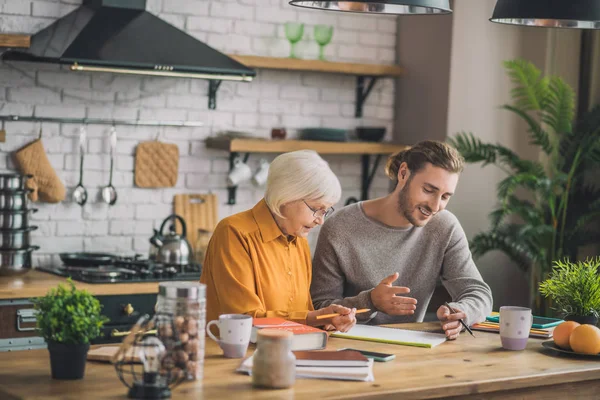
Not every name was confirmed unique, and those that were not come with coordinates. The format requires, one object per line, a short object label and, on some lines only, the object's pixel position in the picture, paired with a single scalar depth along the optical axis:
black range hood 4.30
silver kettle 4.66
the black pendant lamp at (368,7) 2.68
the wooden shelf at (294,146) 4.95
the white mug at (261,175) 5.20
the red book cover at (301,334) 2.68
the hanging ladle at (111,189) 4.83
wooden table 2.19
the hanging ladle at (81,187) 4.76
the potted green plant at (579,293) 3.10
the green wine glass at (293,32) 5.19
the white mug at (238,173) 5.12
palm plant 5.02
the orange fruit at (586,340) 2.79
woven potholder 4.95
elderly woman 2.96
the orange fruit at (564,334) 2.84
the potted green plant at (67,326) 2.25
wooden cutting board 5.05
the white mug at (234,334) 2.54
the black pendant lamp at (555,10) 2.93
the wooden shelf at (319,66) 5.03
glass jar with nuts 2.24
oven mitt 4.62
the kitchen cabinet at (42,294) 4.05
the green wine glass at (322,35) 5.26
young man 3.43
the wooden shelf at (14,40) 4.24
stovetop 4.35
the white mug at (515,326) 2.85
